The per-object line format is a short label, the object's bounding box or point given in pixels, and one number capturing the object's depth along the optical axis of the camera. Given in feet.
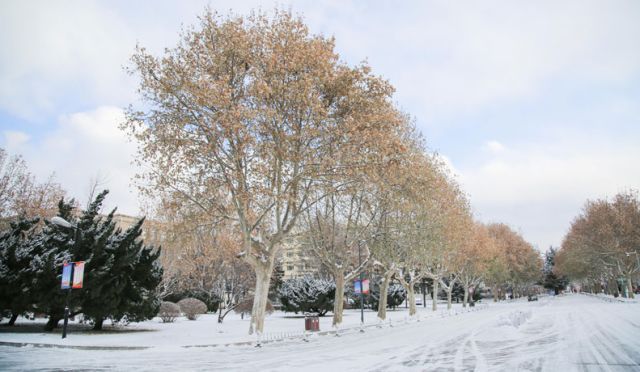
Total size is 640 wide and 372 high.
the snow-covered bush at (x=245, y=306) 123.24
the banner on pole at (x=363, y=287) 90.63
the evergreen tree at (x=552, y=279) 451.53
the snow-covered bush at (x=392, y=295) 173.58
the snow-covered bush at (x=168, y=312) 106.42
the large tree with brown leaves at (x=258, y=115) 61.36
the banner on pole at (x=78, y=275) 61.31
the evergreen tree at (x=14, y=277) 66.64
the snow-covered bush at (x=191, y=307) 114.73
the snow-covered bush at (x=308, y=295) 127.34
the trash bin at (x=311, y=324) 76.79
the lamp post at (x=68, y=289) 59.05
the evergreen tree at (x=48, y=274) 67.05
